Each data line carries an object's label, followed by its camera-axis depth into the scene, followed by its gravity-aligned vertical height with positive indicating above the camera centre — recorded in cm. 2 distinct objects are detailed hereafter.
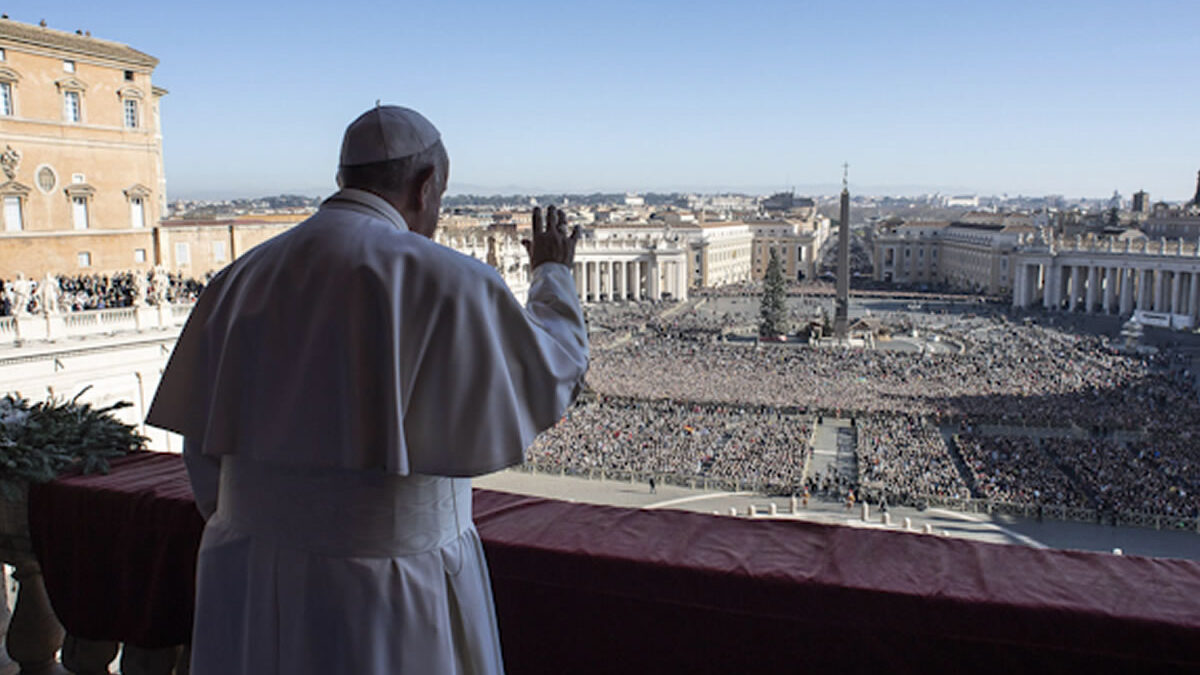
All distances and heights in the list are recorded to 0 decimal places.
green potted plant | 288 -73
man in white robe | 165 -38
